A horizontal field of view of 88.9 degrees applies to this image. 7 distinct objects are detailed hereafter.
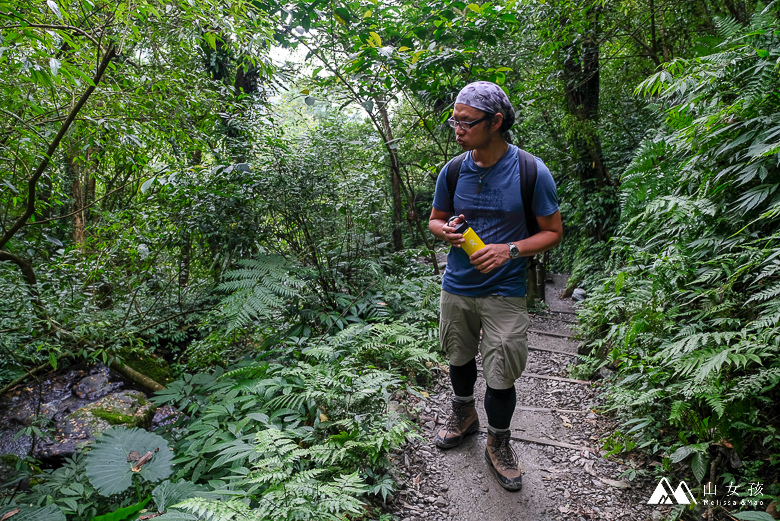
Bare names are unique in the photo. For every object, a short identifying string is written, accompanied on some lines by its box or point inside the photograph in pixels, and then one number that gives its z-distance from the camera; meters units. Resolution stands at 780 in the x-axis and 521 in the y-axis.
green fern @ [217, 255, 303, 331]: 3.38
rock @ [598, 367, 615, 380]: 4.19
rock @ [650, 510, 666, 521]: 2.38
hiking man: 2.53
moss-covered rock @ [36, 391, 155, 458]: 4.41
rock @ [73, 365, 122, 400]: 5.61
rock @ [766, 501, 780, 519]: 2.04
